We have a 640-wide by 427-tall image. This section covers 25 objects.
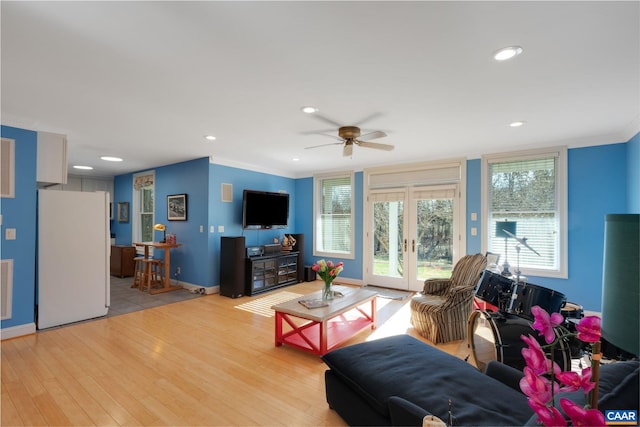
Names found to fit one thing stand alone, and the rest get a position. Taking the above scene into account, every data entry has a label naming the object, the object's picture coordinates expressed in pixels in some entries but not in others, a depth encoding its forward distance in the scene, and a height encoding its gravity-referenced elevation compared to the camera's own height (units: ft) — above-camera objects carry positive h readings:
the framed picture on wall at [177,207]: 18.58 +0.48
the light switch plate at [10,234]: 10.74 -0.76
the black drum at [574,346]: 6.81 -3.00
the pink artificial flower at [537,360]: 2.27 -1.12
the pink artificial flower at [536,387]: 2.15 -1.27
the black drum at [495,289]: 7.57 -1.98
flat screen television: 18.60 +0.37
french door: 16.90 -1.17
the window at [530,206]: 13.78 +0.57
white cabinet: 11.71 +2.26
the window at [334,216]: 20.94 -0.02
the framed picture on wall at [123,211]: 23.86 +0.21
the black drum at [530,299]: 6.52 -1.90
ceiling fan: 11.09 +3.08
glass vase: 11.32 -2.99
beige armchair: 10.75 -3.46
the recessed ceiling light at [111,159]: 17.31 +3.34
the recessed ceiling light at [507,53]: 6.15 +3.53
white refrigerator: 11.75 -1.82
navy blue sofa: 3.62 -3.11
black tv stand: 16.70 -3.31
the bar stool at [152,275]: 17.74 -3.89
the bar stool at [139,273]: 18.29 -3.72
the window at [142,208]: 21.90 +0.48
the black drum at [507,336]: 7.17 -2.97
